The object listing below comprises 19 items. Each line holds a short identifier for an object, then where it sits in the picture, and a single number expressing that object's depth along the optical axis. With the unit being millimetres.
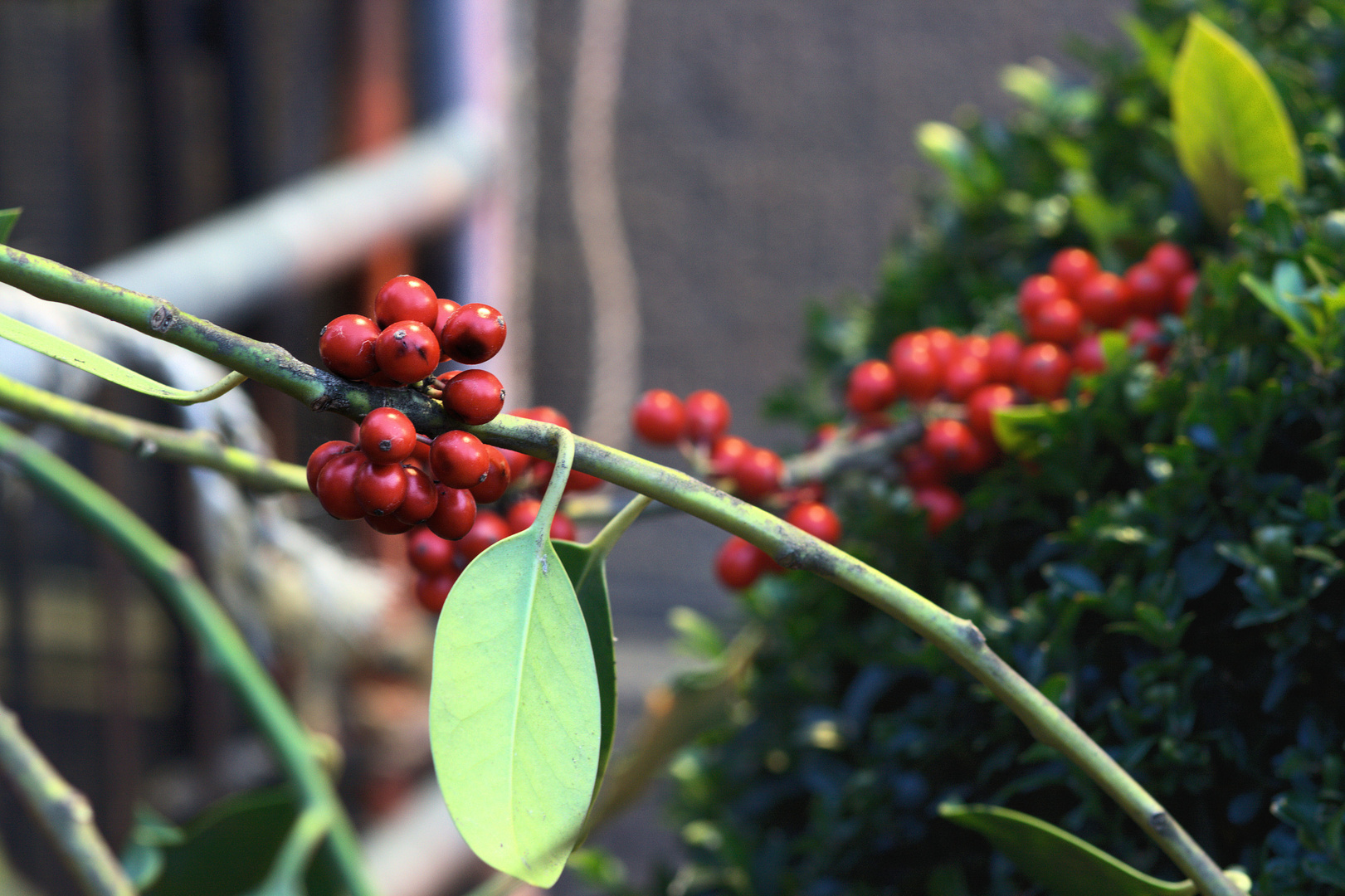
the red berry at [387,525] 589
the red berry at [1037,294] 835
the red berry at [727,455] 739
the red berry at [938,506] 776
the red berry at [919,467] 790
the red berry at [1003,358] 817
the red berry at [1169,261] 800
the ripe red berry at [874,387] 823
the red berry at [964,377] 803
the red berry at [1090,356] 770
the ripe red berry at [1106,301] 817
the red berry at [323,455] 591
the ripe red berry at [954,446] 764
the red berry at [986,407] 765
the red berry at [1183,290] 781
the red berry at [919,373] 797
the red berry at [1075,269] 848
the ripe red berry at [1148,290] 800
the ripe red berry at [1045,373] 777
